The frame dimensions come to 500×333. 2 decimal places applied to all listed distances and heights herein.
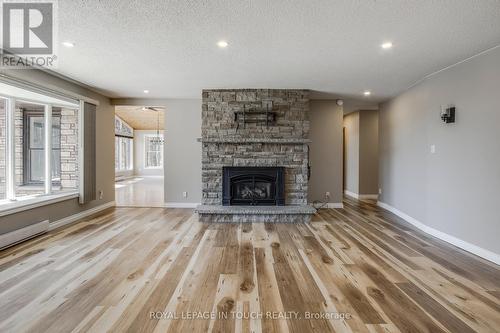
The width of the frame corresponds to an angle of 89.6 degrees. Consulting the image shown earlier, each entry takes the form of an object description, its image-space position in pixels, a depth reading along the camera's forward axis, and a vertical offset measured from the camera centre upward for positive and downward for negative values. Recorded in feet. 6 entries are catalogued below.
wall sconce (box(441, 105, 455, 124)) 11.37 +2.32
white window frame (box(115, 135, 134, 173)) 37.60 +1.21
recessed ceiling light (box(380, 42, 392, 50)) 9.25 +4.49
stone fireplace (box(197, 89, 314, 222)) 15.89 +0.97
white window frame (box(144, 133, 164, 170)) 42.33 +3.26
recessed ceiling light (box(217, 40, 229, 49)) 9.26 +4.55
